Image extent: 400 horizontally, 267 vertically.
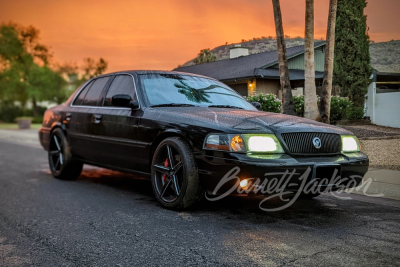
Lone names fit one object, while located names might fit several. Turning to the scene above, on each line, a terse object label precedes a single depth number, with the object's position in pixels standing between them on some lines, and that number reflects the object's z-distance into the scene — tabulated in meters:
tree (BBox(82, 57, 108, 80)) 80.19
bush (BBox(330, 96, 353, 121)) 11.40
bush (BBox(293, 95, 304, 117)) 12.54
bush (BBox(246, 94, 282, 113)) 12.53
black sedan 4.33
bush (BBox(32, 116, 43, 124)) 40.66
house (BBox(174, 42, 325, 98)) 12.32
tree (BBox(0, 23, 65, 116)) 50.94
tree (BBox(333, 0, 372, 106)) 10.75
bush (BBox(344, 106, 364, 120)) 10.21
